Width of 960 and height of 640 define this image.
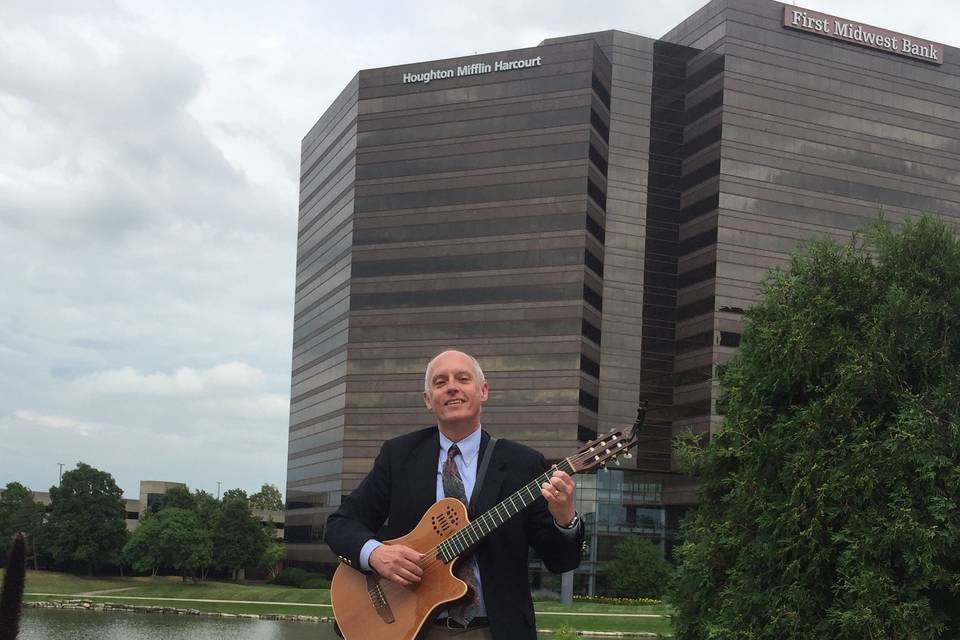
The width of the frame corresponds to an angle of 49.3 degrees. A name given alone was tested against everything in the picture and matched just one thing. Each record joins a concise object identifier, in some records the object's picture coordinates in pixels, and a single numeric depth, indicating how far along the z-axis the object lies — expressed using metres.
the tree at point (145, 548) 89.75
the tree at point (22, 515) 94.12
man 5.38
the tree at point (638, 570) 80.50
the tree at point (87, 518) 94.00
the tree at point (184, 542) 89.50
